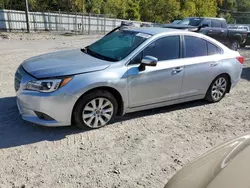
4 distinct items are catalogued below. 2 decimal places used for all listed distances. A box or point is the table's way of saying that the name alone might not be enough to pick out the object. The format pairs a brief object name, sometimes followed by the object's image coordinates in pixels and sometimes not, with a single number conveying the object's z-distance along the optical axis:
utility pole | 20.90
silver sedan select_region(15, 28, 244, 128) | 3.45
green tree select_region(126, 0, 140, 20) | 38.69
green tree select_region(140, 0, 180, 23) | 38.78
